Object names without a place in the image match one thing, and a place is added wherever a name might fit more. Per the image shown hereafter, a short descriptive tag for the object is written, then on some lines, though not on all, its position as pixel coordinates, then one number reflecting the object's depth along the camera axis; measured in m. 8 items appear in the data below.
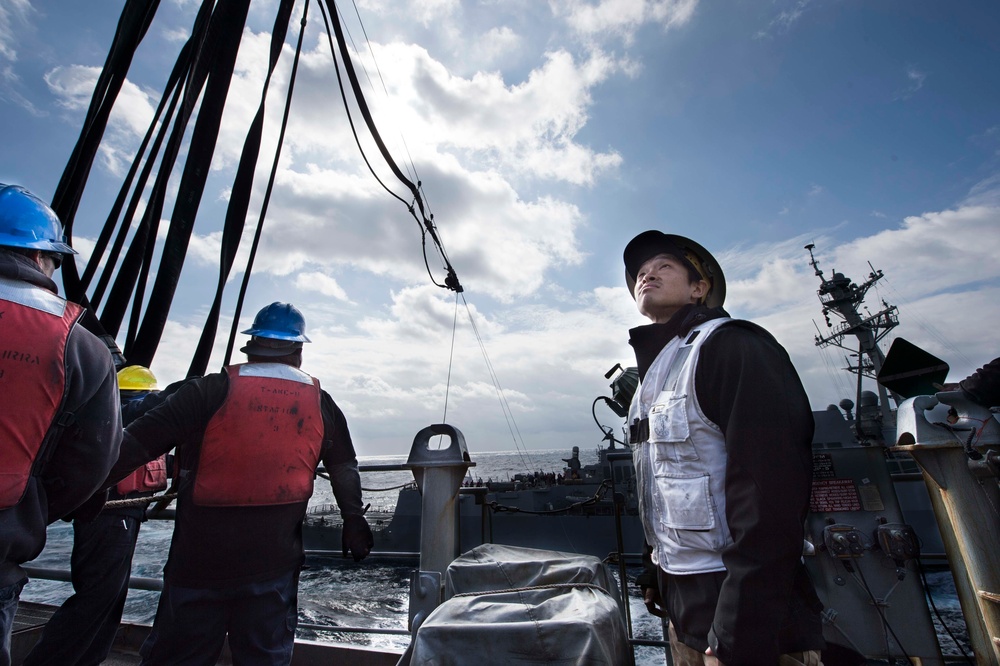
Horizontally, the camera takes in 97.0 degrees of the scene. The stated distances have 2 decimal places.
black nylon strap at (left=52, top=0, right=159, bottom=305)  2.86
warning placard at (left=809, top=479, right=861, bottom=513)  2.51
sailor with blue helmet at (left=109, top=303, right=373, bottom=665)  2.05
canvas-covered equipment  1.66
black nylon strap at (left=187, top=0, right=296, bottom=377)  3.32
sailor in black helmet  1.09
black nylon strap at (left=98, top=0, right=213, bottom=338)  3.22
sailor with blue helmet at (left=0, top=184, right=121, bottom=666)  1.44
